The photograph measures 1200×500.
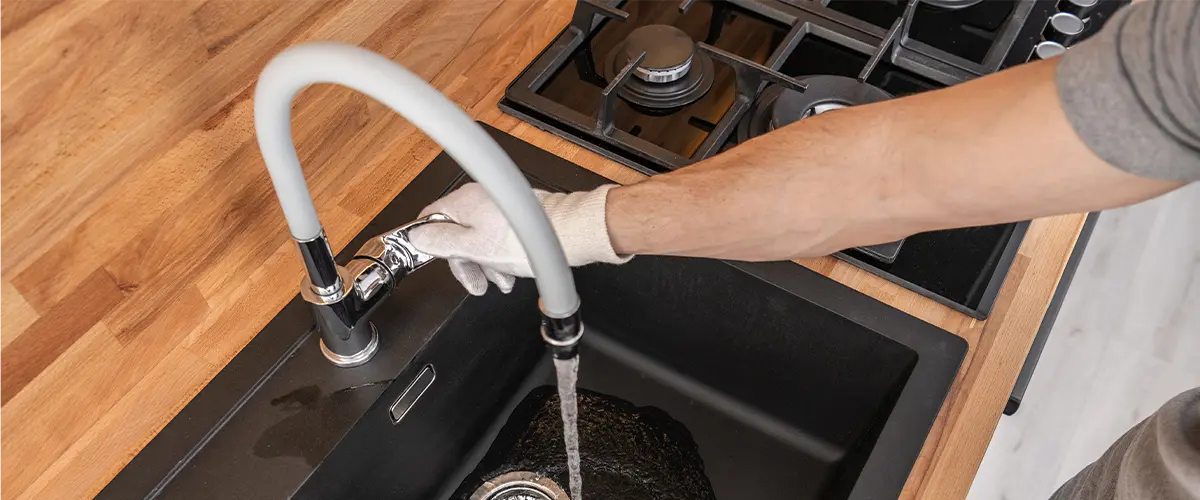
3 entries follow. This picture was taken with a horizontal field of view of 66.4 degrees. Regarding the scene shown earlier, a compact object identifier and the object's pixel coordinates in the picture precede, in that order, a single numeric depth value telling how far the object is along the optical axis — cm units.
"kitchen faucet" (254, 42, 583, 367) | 49
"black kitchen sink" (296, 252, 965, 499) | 86
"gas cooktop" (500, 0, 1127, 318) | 97
